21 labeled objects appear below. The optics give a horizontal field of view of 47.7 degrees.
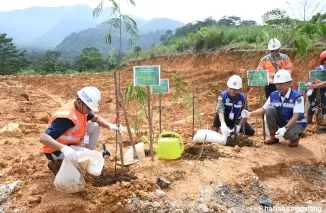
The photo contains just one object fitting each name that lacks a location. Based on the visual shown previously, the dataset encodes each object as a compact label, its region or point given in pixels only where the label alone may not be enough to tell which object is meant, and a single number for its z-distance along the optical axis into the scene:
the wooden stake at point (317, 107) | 5.40
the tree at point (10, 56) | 29.70
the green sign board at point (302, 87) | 5.32
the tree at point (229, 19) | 42.12
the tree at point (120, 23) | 3.57
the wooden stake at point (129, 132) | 3.70
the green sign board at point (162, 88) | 4.98
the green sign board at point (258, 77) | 4.79
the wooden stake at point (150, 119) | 4.04
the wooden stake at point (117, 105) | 3.57
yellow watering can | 4.02
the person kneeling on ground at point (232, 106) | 4.86
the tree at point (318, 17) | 10.97
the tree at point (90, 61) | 31.16
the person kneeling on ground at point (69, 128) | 3.13
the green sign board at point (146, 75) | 3.89
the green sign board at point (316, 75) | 5.26
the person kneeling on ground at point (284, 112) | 4.46
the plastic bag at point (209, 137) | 4.62
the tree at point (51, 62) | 31.60
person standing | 5.64
